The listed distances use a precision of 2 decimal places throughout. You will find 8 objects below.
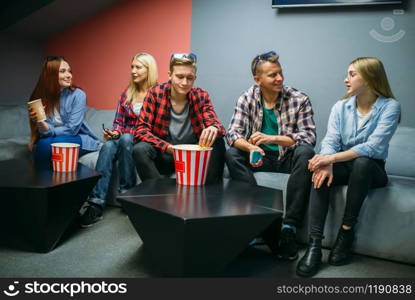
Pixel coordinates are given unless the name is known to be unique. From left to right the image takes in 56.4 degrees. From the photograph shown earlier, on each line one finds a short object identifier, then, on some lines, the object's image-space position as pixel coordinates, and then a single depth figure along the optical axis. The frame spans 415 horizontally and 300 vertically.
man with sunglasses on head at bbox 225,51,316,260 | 2.06
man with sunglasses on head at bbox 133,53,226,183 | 2.15
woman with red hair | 2.55
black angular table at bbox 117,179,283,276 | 1.29
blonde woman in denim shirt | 1.80
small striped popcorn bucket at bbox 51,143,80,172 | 1.92
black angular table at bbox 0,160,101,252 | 1.68
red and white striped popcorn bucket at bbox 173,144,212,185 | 1.63
